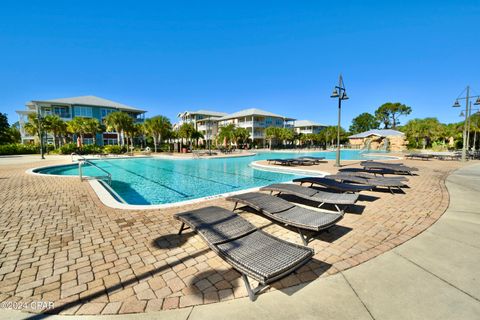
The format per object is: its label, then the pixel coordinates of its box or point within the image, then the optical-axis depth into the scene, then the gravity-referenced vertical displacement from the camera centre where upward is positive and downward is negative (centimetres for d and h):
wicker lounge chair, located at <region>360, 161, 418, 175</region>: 1076 -136
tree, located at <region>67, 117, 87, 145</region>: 3319 +330
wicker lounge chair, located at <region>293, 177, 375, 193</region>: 659 -138
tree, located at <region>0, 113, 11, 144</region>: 3741 +315
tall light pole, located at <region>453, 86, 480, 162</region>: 1741 +304
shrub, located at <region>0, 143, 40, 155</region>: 3079 -32
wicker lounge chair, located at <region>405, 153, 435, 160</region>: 2012 -145
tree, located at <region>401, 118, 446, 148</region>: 4012 +212
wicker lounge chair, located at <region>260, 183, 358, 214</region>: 523 -138
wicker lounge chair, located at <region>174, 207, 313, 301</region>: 236 -137
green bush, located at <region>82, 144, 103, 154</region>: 3025 -47
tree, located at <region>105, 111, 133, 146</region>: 3212 +377
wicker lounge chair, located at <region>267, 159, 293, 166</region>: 1719 -151
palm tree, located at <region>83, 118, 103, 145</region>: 3369 +329
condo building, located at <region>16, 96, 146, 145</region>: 4166 +773
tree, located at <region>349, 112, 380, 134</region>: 8212 +792
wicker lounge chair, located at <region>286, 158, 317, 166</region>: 1723 -151
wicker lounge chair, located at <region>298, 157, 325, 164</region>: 1832 -138
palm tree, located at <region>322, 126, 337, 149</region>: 6045 +318
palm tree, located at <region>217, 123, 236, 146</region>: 4713 +233
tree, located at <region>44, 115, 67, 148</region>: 3058 +314
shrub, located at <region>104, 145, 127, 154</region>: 3153 -49
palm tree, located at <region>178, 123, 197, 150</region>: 3784 +247
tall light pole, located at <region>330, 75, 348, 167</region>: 1380 +326
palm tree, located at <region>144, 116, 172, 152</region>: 3531 +326
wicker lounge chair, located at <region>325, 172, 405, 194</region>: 716 -137
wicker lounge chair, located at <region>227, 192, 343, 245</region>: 373 -139
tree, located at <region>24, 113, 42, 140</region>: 3154 +330
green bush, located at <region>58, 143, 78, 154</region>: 2989 -39
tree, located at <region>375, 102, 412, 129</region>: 7035 +1047
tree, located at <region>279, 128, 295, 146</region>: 4984 +230
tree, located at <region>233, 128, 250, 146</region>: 4700 +227
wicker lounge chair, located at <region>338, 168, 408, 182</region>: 799 -137
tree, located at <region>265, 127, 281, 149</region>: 4814 +267
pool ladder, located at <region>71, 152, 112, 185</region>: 1079 -162
